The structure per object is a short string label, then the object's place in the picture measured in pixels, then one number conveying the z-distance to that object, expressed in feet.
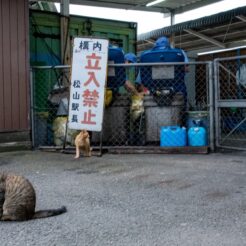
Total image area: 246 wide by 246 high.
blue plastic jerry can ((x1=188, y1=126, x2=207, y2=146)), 27.81
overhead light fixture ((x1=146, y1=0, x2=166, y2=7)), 48.08
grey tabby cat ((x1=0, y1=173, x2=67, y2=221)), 13.52
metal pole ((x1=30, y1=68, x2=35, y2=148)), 30.04
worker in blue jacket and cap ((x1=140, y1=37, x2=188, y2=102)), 29.18
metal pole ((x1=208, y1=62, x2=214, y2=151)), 28.32
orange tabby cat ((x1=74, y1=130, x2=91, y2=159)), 26.81
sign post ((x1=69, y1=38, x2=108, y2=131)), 27.40
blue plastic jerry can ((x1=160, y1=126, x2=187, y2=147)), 27.92
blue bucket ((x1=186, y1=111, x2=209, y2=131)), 28.56
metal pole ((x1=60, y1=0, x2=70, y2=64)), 34.78
